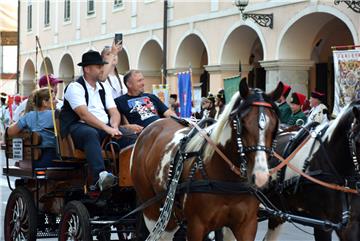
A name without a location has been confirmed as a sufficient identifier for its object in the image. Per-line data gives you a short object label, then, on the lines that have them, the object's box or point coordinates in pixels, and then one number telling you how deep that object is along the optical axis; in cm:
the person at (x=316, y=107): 1198
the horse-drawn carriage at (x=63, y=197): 761
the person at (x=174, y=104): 2079
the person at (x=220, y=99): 1720
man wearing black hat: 757
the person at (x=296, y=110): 1200
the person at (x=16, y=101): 2619
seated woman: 835
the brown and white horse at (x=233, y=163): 563
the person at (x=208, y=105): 1863
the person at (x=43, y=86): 911
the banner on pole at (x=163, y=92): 2228
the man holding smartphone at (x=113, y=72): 877
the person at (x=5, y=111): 2820
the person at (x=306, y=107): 1648
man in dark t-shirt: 801
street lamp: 2130
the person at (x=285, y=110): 1241
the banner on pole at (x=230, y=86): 1507
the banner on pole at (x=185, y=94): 1784
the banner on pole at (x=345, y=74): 1284
